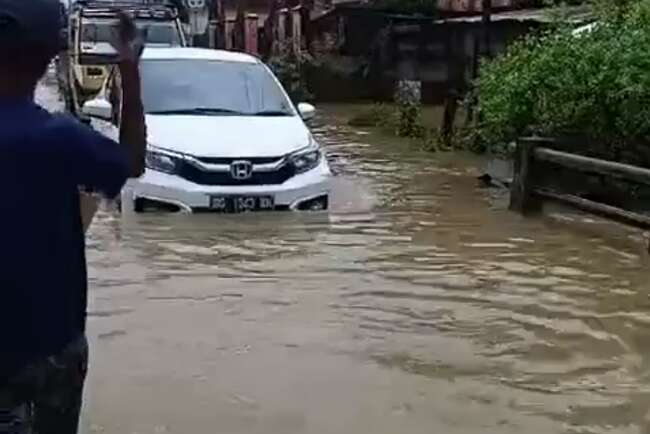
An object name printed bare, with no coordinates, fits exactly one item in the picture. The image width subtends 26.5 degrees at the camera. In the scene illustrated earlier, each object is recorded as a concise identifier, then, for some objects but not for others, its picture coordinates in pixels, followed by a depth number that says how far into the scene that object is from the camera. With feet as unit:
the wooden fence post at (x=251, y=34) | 122.52
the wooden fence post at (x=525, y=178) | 40.37
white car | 37.29
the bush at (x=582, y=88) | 39.60
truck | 80.69
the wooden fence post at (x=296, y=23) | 119.85
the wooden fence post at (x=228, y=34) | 132.57
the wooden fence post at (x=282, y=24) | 123.00
